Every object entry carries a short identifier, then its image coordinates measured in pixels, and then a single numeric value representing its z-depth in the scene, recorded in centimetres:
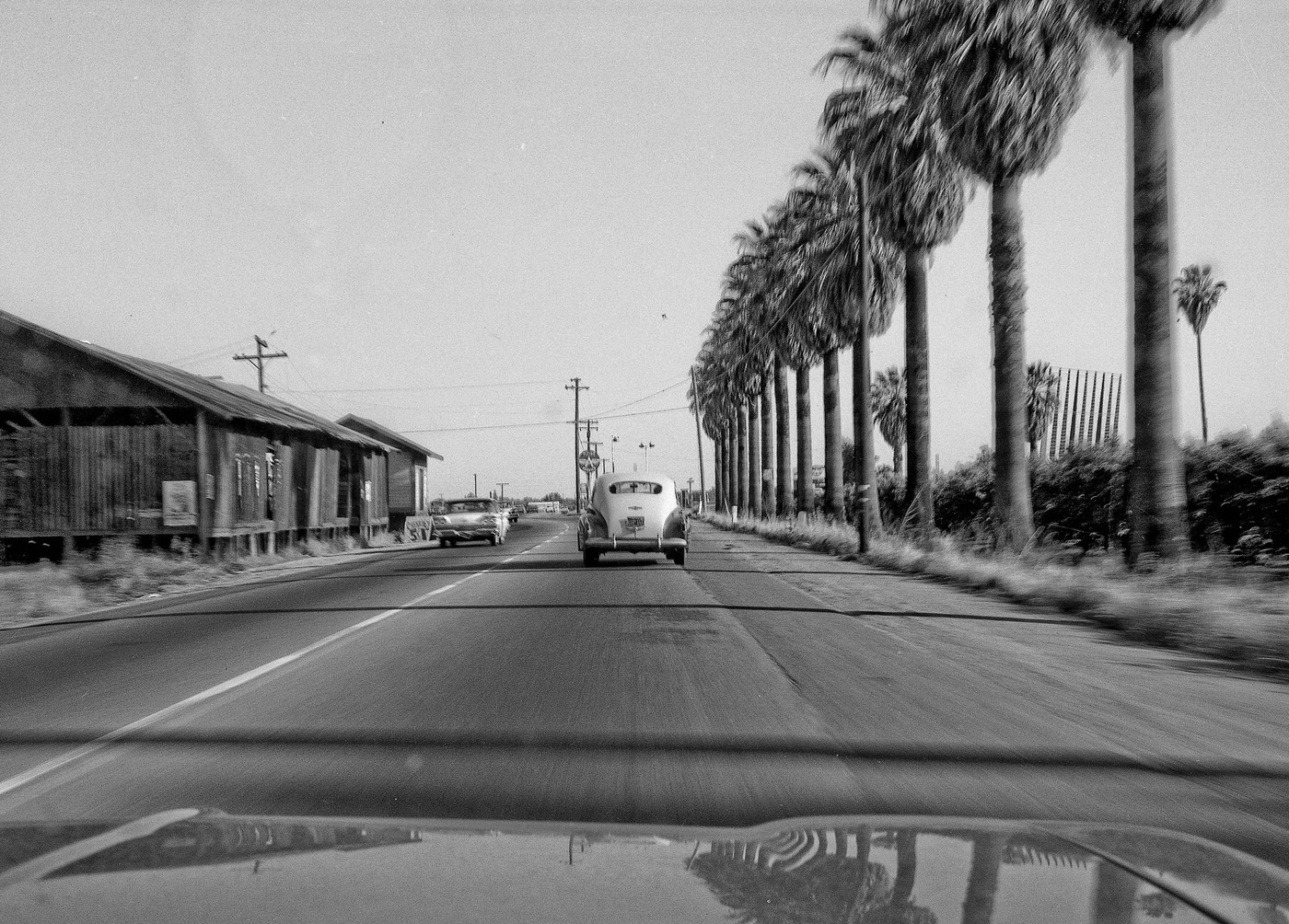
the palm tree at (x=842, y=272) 2753
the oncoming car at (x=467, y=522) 3703
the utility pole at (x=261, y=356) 5750
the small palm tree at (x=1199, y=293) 6444
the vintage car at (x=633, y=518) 2262
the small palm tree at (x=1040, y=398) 7119
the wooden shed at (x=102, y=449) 2647
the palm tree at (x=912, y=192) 2489
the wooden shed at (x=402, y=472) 6125
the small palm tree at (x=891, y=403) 8962
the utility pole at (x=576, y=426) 8681
